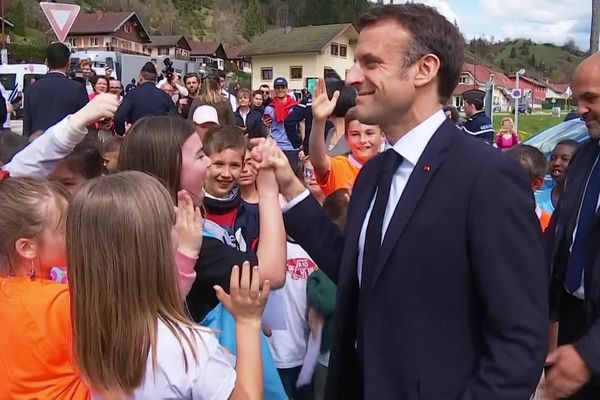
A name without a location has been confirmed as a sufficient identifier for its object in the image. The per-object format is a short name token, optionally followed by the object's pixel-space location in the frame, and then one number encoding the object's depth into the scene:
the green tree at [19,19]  68.00
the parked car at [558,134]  8.25
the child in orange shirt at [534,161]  5.09
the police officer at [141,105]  7.76
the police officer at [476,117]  9.26
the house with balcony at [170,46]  85.50
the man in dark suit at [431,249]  1.76
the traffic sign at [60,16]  8.99
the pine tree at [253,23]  106.00
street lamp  20.10
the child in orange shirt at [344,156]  4.12
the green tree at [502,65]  131.91
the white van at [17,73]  23.88
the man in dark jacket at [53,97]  7.00
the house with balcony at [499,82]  99.50
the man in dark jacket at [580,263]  2.20
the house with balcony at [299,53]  55.81
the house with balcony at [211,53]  84.50
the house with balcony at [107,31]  79.75
